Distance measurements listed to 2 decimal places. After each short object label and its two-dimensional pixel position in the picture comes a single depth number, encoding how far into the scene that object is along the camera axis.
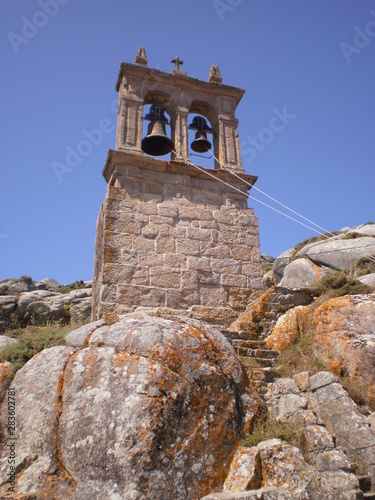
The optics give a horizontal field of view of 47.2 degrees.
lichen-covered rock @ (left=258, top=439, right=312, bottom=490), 3.57
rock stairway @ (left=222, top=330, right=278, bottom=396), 5.13
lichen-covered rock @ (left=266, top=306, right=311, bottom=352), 6.08
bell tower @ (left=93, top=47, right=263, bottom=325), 7.05
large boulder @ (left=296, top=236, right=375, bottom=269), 10.16
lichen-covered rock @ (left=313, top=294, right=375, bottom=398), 5.06
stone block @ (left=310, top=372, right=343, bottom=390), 4.88
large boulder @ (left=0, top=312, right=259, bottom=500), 3.51
